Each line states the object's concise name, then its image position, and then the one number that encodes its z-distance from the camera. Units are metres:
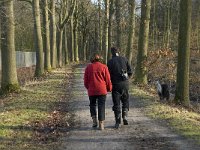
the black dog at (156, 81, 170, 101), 18.62
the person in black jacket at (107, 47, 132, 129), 12.05
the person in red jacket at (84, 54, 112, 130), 11.81
